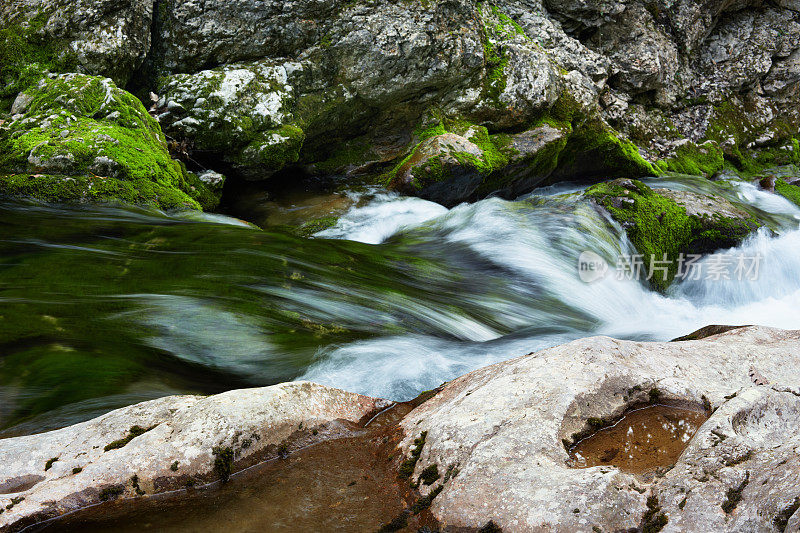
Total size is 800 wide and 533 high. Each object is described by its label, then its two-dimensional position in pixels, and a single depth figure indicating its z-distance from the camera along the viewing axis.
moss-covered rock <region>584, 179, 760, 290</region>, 8.25
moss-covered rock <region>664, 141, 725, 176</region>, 13.74
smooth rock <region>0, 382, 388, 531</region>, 2.23
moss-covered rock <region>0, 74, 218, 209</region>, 6.25
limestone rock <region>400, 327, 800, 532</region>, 1.80
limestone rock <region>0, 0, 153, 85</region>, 7.70
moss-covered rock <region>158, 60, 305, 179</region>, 8.51
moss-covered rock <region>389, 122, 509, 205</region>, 9.08
